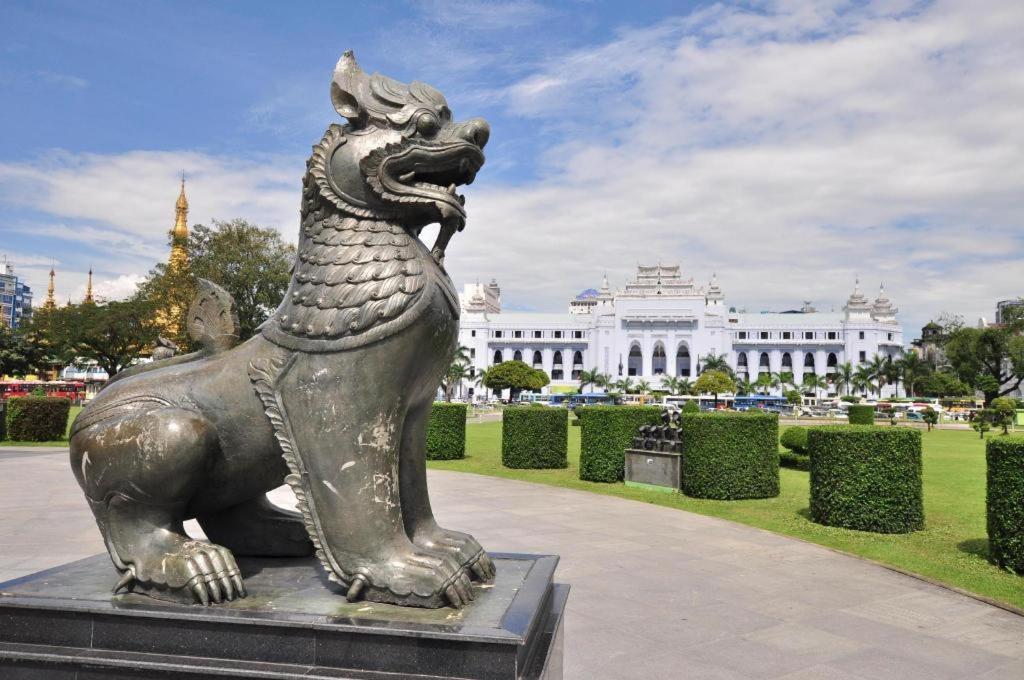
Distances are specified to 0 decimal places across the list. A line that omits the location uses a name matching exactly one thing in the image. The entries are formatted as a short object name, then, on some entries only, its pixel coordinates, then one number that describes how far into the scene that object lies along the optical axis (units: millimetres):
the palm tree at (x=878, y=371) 63709
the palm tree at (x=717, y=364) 71362
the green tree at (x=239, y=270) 25734
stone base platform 2232
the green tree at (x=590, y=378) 71150
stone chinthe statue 2502
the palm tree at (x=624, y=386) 68881
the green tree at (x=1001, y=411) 22638
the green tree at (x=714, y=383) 49938
